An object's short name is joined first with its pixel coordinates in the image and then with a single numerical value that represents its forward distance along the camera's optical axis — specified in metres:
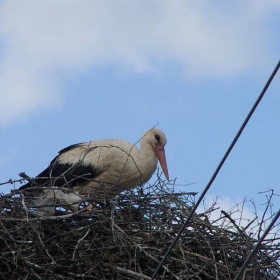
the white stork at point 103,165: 14.20
